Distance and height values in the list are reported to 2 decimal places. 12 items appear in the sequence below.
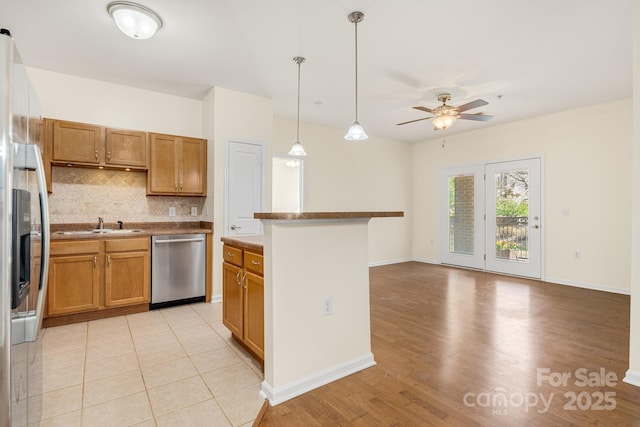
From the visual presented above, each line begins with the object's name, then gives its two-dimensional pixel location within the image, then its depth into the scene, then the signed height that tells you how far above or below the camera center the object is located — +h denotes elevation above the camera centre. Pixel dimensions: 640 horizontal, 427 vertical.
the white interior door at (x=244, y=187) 4.18 +0.37
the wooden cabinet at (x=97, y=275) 3.16 -0.64
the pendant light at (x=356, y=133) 3.14 +0.81
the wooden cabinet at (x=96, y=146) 3.41 +0.77
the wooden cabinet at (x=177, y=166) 3.93 +0.62
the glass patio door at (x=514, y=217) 5.34 -0.03
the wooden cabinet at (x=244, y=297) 2.22 -0.64
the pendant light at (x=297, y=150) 3.71 +0.75
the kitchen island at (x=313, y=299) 1.94 -0.56
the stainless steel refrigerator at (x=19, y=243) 1.08 -0.11
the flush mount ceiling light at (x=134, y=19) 2.44 +1.55
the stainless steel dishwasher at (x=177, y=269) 3.68 -0.65
